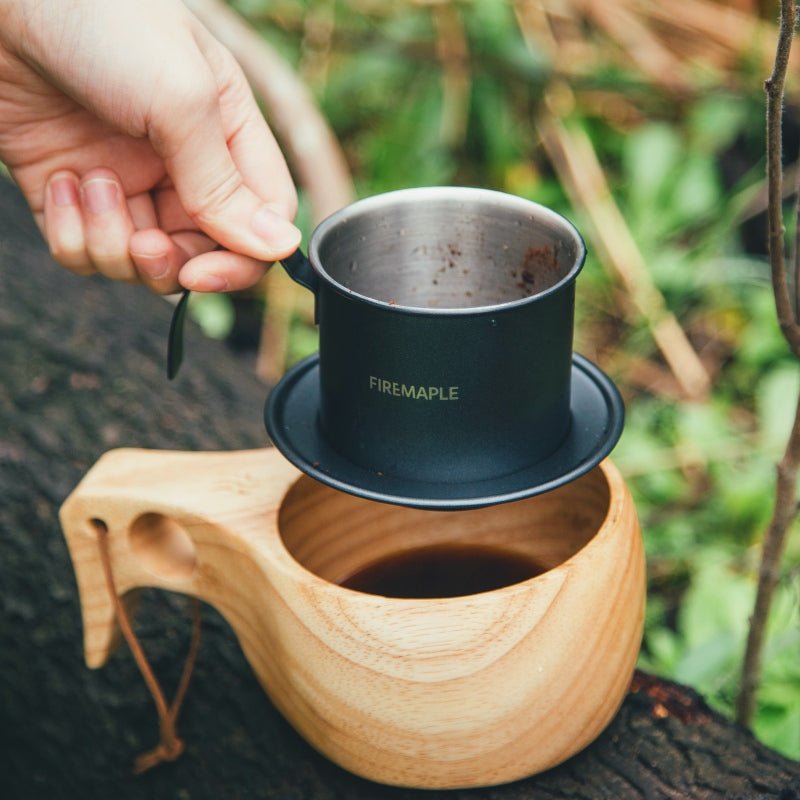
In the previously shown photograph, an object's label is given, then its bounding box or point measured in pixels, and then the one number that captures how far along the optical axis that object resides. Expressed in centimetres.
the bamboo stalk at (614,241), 232
